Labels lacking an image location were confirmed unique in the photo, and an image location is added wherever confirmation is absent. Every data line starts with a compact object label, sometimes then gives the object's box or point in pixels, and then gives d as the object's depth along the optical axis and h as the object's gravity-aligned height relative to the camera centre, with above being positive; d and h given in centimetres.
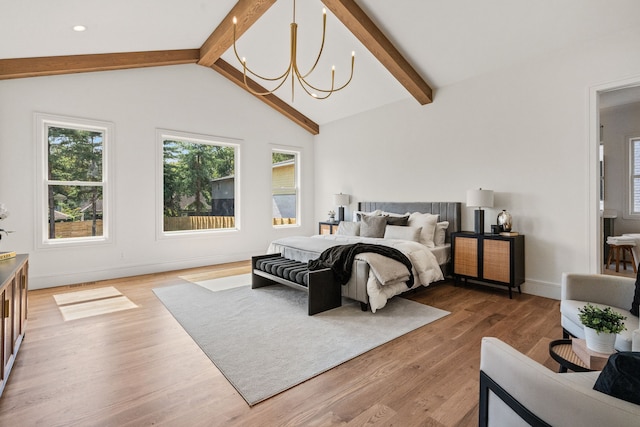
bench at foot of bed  345 -80
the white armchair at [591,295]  225 -63
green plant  167 -58
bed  346 -48
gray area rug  232 -111
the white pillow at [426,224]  469 -21
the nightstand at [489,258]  405 -62
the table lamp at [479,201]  431 +13
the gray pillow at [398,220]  507 -15
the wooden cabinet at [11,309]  200 -70
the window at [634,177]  577 +59
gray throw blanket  357 -53
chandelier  328 +167
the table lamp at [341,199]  666 +23
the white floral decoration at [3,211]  274 +0
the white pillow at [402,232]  458 -31
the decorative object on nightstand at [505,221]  426 -14
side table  171 -83
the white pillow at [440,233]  484 -34
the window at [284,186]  713 +56
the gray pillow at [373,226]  504 -24
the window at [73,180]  458 +46
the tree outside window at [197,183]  573 +53
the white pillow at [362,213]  570 -4
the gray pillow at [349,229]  540 -30
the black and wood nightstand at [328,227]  666 -33
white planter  168 -68
